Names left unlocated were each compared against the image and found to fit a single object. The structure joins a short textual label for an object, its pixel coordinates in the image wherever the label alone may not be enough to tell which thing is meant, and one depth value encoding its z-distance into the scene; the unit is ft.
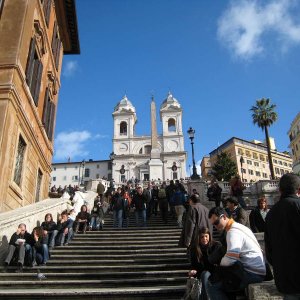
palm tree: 138.92
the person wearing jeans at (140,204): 45.09
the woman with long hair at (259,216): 26.91
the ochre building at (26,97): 38.06
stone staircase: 20.13
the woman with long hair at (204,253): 16.49
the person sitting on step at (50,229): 31.14
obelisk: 159.55
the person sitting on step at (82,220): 38.75
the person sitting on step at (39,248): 27.04
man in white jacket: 14.03
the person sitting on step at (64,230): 32.48
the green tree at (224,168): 186.39
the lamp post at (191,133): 77.09
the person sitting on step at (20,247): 25.94
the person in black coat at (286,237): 10.60
